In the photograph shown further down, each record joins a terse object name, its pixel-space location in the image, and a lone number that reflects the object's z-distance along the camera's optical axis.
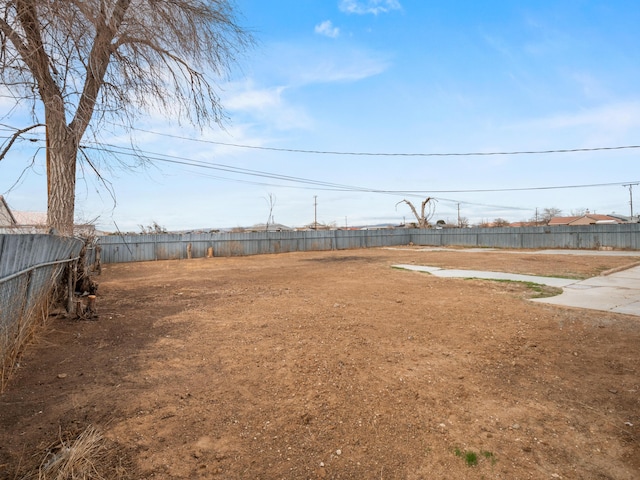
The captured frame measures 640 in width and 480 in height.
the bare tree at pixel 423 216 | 37.72
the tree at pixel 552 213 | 67.56
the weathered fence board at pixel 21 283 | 3.21
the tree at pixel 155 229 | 20.84
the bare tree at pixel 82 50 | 3.91
